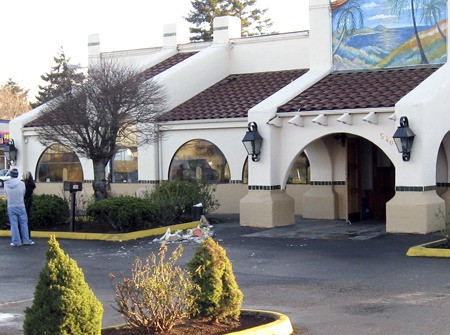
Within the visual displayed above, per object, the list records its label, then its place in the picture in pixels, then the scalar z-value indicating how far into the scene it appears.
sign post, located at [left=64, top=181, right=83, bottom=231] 19.92
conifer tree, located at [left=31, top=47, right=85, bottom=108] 65.19
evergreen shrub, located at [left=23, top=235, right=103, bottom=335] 7.03
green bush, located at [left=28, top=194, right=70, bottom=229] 20.77
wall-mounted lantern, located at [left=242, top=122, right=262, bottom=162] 20.52
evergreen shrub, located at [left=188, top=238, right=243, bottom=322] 8.88
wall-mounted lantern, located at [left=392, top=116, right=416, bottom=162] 18.03
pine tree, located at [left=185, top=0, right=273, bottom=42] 59.69
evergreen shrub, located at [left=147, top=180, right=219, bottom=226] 21.03
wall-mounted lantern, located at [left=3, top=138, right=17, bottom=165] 28.58
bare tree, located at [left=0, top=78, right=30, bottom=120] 76.38
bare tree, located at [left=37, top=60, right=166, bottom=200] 21.00
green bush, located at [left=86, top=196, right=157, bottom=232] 19.50
